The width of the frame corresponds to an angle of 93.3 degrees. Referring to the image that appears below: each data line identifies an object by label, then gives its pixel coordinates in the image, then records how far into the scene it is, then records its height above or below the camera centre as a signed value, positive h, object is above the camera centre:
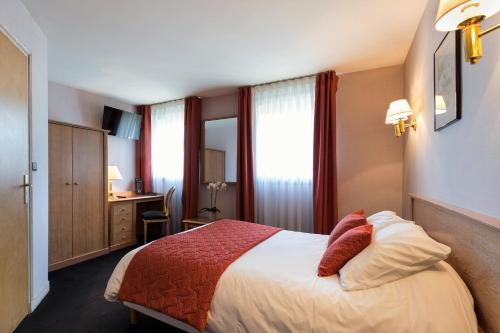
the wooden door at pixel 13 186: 1.70 -0.13
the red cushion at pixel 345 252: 1.42 -0.51
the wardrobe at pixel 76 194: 3.04 -0.36
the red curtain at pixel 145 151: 4.66 +0.33
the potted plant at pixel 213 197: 3.86 -0.53
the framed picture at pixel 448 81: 1.29 +0.52
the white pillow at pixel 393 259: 1.17 -0.48
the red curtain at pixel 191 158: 4.13 +0.17
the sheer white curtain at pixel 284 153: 3.34 +0.22
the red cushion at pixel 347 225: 1.77 -0.44
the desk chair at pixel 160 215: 3.91 -0.78
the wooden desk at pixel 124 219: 3.73 -0.85
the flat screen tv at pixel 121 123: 4.14 +0.83
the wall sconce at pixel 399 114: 2.24 +0.51
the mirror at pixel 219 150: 3.95 +0.31
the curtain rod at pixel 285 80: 3.35 +1.29
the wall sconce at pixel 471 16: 0.84 +0.56
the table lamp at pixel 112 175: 4.02 -0.12
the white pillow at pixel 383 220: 1.72 -0.41
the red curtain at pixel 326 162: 3.09 +0.07
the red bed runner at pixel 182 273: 1.47 -0.72
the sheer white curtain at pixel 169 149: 4.40 +0.35
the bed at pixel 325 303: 1.04 -0.67
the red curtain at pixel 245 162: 3.61 +0.09
